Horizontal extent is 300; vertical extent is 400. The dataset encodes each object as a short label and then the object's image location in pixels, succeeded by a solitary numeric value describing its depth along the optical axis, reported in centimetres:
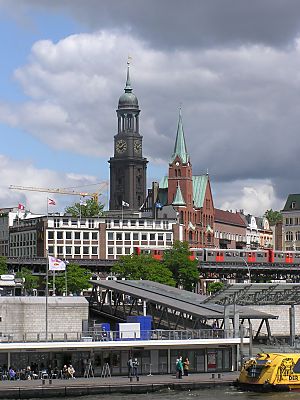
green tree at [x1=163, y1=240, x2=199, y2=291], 17888
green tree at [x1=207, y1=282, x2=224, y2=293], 18595
